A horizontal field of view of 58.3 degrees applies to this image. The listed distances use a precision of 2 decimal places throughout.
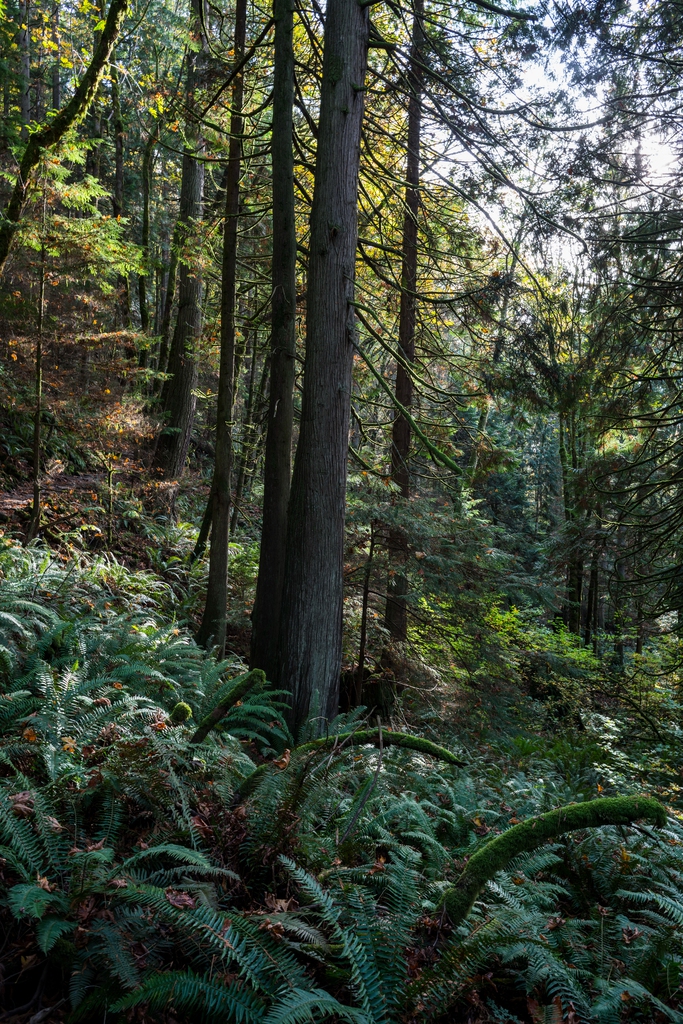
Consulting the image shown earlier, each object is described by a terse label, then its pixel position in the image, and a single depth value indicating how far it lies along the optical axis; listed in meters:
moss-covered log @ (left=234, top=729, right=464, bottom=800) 2.97
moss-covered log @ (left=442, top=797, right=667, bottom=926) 2.46
